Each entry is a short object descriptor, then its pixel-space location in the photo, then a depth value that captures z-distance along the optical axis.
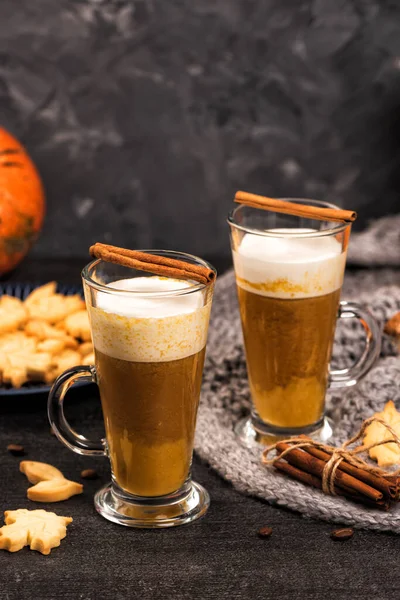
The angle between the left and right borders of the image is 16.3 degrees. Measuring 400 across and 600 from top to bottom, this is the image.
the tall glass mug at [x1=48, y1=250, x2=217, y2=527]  0.74
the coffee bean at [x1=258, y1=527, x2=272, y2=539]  0.75
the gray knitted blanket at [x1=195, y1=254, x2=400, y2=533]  0.78
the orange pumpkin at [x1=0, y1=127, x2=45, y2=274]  1.12
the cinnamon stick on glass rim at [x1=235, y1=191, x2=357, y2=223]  0.83
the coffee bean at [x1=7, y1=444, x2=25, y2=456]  0.84
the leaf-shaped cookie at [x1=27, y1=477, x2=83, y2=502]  0.79
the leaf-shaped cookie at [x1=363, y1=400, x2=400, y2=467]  0.82
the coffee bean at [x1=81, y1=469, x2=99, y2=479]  0.82
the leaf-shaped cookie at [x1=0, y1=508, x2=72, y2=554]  0.74
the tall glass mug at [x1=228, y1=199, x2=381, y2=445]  0.82
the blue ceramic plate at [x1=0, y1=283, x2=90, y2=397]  1.03
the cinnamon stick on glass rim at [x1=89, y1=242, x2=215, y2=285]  0.75
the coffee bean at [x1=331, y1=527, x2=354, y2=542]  0.75
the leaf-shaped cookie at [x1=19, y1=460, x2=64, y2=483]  0.81
